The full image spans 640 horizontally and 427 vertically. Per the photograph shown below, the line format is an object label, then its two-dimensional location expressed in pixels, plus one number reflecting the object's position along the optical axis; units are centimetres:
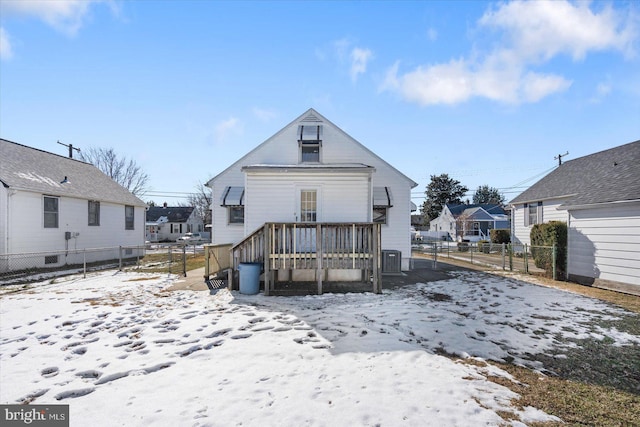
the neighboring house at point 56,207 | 1277
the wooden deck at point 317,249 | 845
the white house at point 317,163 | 1311
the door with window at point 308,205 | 1032
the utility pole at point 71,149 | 2213
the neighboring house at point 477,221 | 3878
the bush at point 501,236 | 2605
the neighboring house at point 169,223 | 4400
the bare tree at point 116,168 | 3825
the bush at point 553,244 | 1134
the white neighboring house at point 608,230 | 882
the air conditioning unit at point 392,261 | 1227
